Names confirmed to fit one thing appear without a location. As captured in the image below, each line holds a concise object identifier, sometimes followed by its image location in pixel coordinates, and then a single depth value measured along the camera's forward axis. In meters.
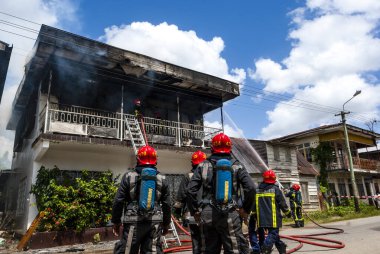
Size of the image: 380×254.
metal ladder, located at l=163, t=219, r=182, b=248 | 7.88
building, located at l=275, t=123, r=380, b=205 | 25.19
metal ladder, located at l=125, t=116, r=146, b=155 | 10.59
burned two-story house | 10.11
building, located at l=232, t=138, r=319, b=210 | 19.28
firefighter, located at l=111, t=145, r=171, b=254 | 3.91
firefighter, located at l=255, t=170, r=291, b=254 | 5.59
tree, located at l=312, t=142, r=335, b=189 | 24.33
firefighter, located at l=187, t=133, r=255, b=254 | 3.49
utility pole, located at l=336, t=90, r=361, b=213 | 19.16
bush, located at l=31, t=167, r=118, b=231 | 8.81
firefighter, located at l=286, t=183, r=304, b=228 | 12.20
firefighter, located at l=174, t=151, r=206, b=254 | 5.13
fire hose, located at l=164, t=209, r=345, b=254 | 6.85
